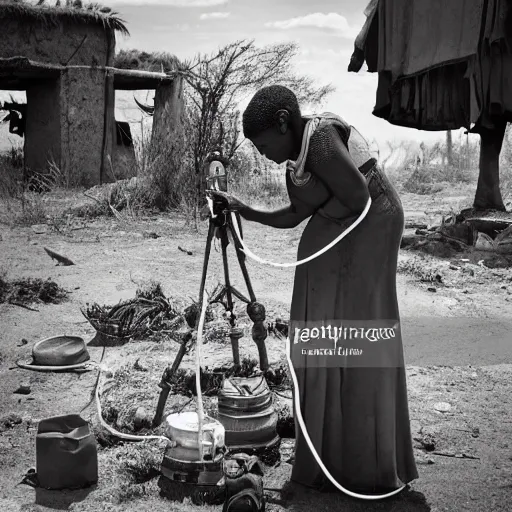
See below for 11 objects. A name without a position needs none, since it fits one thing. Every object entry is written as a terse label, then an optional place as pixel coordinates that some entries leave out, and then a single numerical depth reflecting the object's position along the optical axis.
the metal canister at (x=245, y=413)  3.45
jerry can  3.22
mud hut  10.62
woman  2.82
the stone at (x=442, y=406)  4.25
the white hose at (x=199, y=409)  2.93
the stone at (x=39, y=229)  8.86
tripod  3.16
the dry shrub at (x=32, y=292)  6.21
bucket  3.19
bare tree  10.05
